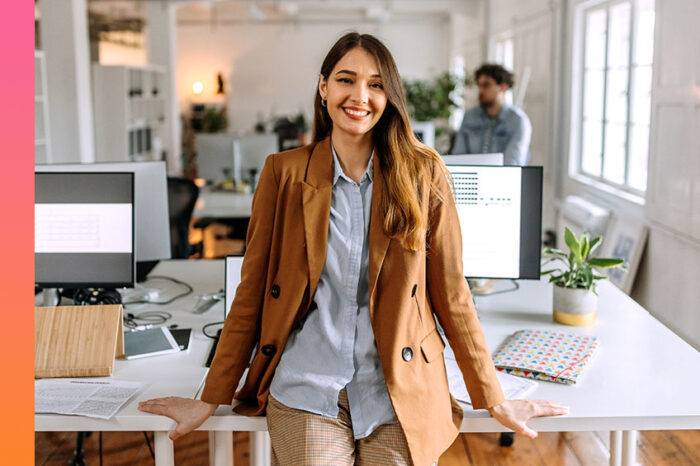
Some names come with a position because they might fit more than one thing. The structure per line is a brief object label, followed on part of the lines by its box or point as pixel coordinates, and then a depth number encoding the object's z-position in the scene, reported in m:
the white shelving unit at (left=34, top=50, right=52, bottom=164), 6.38
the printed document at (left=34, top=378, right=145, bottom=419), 1.58
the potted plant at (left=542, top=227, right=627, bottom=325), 2.16
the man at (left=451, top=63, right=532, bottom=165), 4.86
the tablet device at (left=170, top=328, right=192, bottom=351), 2.03
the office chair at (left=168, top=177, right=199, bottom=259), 4.06
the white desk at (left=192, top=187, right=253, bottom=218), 4.80
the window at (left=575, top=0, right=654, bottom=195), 4.75
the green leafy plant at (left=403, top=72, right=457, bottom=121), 8.41
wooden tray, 1.79
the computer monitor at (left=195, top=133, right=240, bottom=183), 5.78
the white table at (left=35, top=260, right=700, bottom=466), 1.56
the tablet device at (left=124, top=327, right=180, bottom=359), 1.95
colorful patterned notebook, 1.76
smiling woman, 1.44
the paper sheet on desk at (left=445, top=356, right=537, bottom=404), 1.66
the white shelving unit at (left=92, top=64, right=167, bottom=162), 8.77
